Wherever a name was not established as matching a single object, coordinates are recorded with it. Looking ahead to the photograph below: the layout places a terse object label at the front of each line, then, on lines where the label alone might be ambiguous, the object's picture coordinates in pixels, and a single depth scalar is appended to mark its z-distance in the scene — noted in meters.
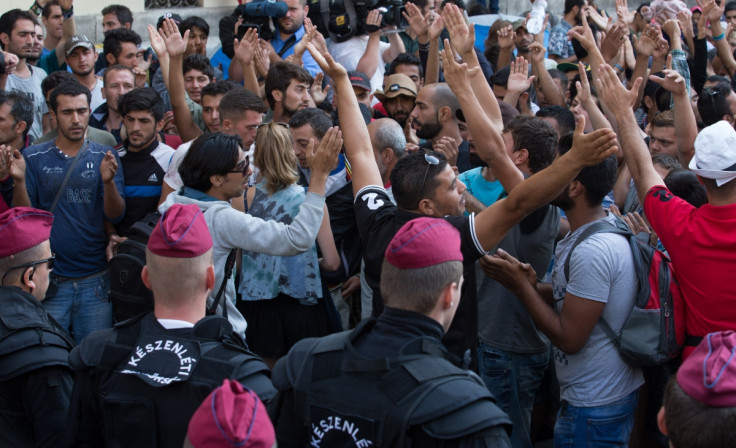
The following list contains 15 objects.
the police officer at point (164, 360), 2.48
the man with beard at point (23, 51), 6.87
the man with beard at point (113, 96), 6.38
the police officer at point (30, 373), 2.90
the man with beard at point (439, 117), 5.72
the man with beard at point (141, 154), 5.33
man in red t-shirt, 3.20
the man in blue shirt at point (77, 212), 5.13
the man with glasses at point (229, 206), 3.66
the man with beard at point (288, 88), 6.11
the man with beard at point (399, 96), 6.78
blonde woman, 4.39
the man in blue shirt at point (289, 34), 8.01
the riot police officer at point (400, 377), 2.14
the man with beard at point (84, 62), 7.12
